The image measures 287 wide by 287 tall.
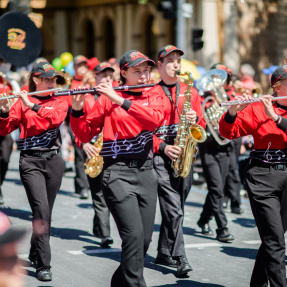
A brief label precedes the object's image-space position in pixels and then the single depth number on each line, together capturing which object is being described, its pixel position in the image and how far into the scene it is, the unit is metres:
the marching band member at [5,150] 10.05
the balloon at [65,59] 20.21
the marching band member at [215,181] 8.34
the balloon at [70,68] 17.41
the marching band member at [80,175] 11.30
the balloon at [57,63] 20.52
